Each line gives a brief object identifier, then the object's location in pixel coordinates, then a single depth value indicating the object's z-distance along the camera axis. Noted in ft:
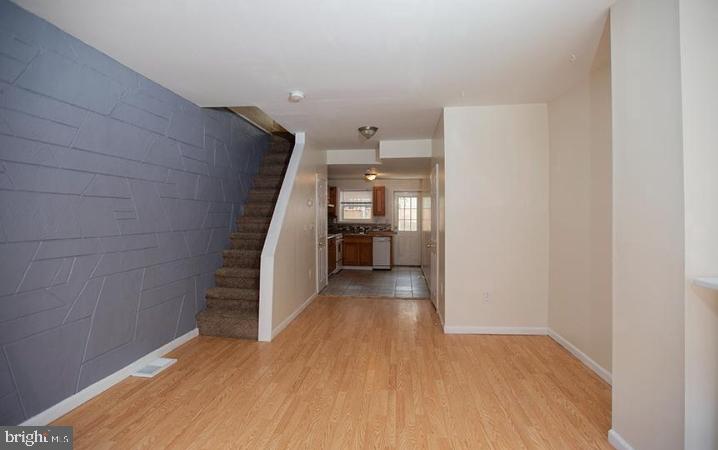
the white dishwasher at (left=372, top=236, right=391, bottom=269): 27.30
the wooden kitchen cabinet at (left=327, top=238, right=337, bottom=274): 23.38
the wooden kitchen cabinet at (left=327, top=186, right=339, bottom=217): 28.53
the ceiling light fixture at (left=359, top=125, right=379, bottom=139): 14.12
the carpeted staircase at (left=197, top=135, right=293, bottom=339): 11.85
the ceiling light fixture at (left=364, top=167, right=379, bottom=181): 21.57
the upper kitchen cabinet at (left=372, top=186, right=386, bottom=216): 29.14
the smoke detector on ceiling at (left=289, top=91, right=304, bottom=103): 10.22
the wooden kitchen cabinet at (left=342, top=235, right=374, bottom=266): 27.17
